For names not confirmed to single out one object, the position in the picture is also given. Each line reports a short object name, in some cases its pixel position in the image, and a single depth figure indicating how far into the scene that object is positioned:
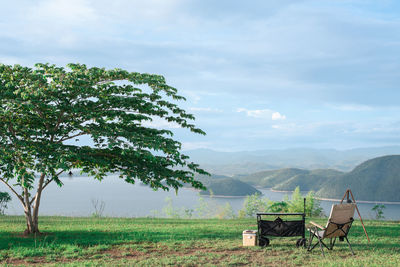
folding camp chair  7.09
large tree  8.02
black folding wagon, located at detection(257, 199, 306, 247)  7.64
